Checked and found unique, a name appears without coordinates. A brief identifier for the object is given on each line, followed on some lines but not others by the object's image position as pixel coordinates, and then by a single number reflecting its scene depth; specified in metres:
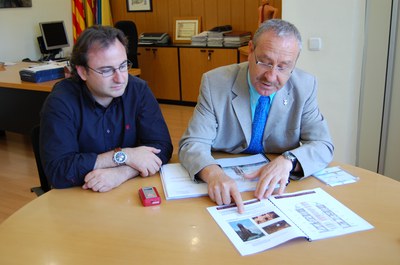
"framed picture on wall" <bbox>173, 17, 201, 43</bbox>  5.62
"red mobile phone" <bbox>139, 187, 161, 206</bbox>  1.32
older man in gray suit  1.53
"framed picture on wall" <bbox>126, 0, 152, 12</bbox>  5.99
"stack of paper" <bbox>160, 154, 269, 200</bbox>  1.40
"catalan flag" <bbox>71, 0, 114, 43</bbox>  5.69
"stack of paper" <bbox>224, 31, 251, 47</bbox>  5.01
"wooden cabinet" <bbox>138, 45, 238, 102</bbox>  5.25
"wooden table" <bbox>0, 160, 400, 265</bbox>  1.05
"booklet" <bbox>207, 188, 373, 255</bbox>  1.12
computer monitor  5.21
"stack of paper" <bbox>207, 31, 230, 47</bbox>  5.12
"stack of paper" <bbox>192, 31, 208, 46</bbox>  5.28
